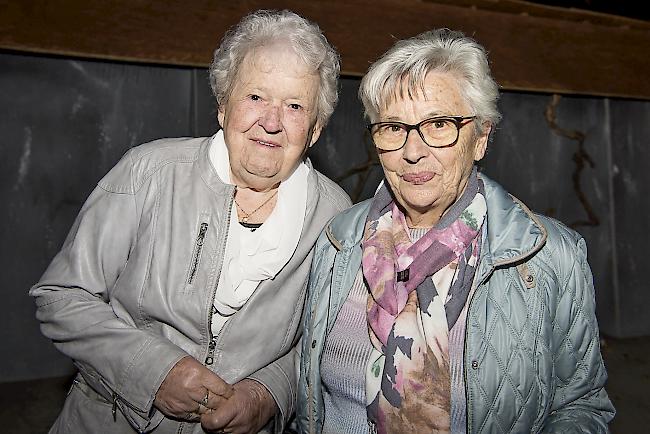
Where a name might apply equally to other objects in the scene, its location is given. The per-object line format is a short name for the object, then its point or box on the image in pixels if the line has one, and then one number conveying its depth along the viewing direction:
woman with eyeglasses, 1.29
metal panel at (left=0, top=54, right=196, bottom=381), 2.78
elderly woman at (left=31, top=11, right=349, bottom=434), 1.40
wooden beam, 2.63
